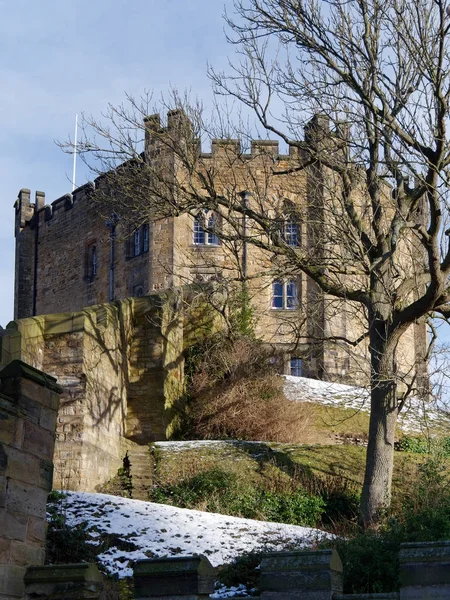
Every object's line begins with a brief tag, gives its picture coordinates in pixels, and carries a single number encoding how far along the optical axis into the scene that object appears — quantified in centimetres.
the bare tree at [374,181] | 1797
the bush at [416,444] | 2338
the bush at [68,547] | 1379
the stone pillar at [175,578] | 795
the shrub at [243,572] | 1250
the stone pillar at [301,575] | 779
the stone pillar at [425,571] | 739
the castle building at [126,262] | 3822
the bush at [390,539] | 1184
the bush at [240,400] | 2364
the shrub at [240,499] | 1797
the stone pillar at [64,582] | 826
